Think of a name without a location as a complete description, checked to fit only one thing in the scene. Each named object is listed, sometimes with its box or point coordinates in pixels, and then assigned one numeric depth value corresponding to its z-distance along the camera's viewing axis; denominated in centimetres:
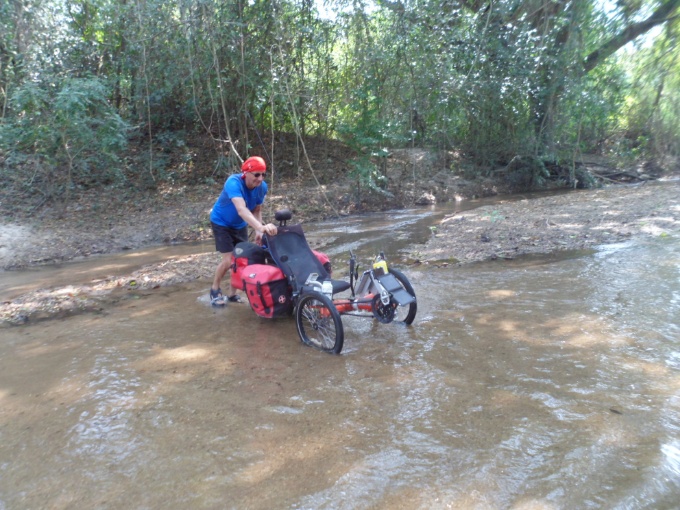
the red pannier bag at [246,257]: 515
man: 509
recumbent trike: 435
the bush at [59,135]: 1017
